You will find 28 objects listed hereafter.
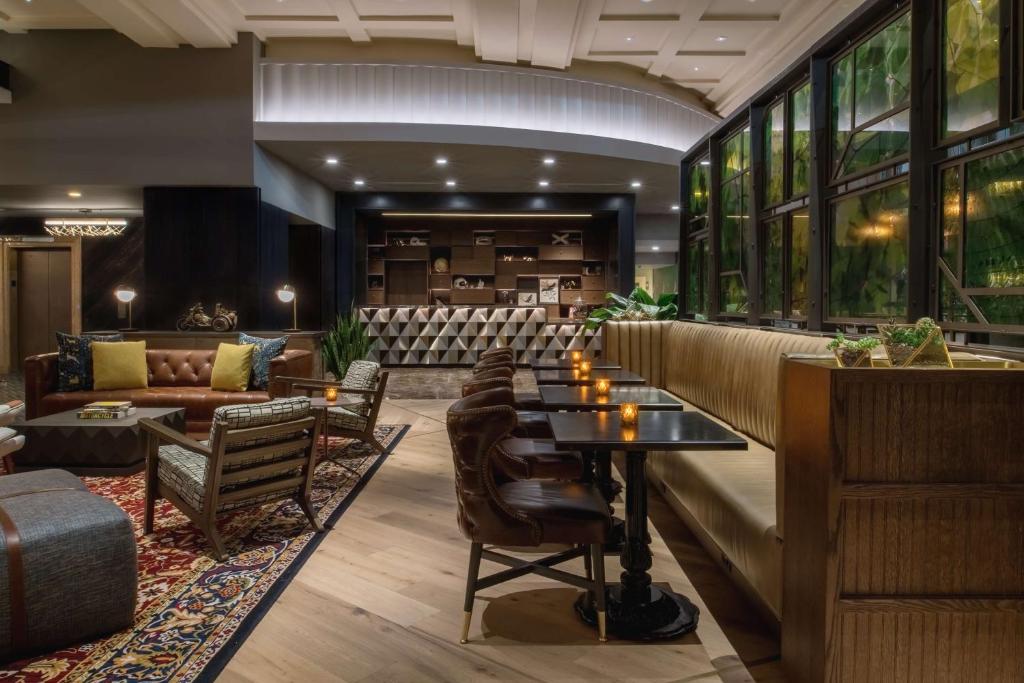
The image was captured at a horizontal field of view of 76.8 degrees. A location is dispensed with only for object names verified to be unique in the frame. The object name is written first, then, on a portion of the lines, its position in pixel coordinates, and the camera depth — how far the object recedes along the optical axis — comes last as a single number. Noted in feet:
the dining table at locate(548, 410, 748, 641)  7.46
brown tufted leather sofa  18.66
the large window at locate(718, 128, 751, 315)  17.58
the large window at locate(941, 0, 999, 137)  8.52
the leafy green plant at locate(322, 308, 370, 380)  27.53
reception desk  36.37
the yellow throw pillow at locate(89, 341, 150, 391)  19.44
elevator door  36.88
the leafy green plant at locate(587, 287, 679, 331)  22.49
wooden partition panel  5.81
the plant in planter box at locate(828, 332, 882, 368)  6.33
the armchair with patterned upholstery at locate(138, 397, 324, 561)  10.14
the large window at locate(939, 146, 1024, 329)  8.33
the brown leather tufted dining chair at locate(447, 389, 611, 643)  7.20
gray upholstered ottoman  7.04
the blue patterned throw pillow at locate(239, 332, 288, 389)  19.90
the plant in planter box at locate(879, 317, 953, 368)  6.32
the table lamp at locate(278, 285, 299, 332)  26.45
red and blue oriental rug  7.08
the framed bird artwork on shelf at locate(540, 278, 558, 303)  40.55
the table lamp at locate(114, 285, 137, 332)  25.03
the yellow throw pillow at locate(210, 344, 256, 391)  19.54
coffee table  14.74
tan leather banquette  7.92
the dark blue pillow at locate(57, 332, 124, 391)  19.31
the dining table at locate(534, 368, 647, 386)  14.51
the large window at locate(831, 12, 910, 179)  10.45
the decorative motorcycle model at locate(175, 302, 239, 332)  25.68
